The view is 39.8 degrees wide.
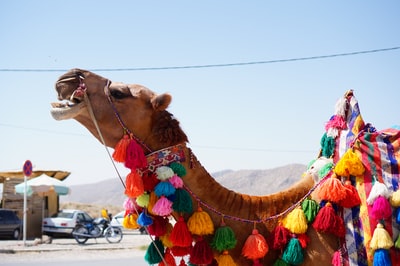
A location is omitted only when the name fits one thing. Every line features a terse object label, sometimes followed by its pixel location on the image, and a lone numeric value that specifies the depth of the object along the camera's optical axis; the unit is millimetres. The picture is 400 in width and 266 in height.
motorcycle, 21562
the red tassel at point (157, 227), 3545
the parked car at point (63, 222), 24453
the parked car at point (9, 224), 22766
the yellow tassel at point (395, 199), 3539
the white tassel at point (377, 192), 3516
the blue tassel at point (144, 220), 3492
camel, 3518
